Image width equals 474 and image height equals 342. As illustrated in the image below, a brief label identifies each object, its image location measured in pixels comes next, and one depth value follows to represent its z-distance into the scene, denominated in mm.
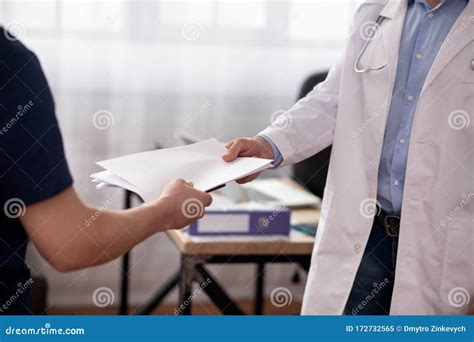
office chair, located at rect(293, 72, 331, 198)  2947
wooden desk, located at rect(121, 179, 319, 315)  2147
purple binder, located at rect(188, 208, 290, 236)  2168
